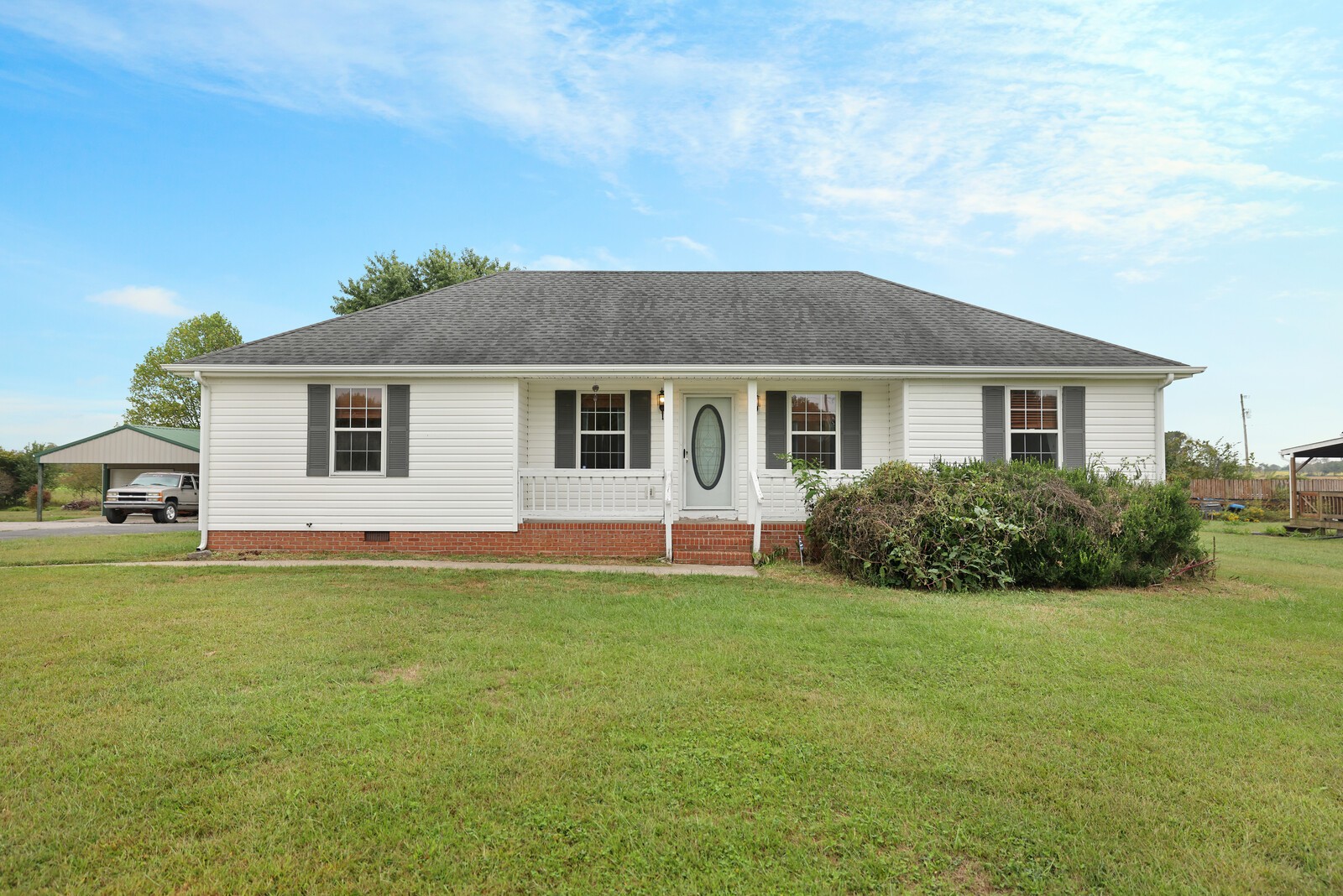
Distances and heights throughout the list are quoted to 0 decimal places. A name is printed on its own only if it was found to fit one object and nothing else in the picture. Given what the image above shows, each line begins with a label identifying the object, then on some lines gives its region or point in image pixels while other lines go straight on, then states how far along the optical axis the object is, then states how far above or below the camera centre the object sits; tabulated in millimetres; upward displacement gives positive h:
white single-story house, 11172 +915
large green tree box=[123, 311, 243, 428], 40438 +6284
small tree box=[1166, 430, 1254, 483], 30156 +747
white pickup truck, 21047 -551
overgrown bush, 8477 -735
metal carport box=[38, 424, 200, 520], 24938 +1223
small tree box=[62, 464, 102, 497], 35000 +229
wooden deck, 18797 -1287
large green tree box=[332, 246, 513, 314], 28234 +8687
